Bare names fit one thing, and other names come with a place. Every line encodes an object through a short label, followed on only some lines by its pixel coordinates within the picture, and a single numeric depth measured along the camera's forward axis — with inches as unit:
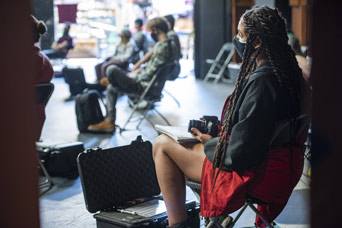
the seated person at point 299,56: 163.6
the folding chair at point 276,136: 95.8
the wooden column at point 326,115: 41.3
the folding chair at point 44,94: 160.1
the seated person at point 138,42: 397.5
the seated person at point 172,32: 318.2
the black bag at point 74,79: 349.4
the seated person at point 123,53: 359.9
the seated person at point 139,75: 241.3
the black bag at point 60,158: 184.4
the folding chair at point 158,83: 241.4
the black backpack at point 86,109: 253.8
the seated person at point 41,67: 164.8
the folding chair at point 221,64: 436.5
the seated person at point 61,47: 475.8
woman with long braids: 93.7
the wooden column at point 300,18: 394.9
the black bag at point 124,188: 116.3
